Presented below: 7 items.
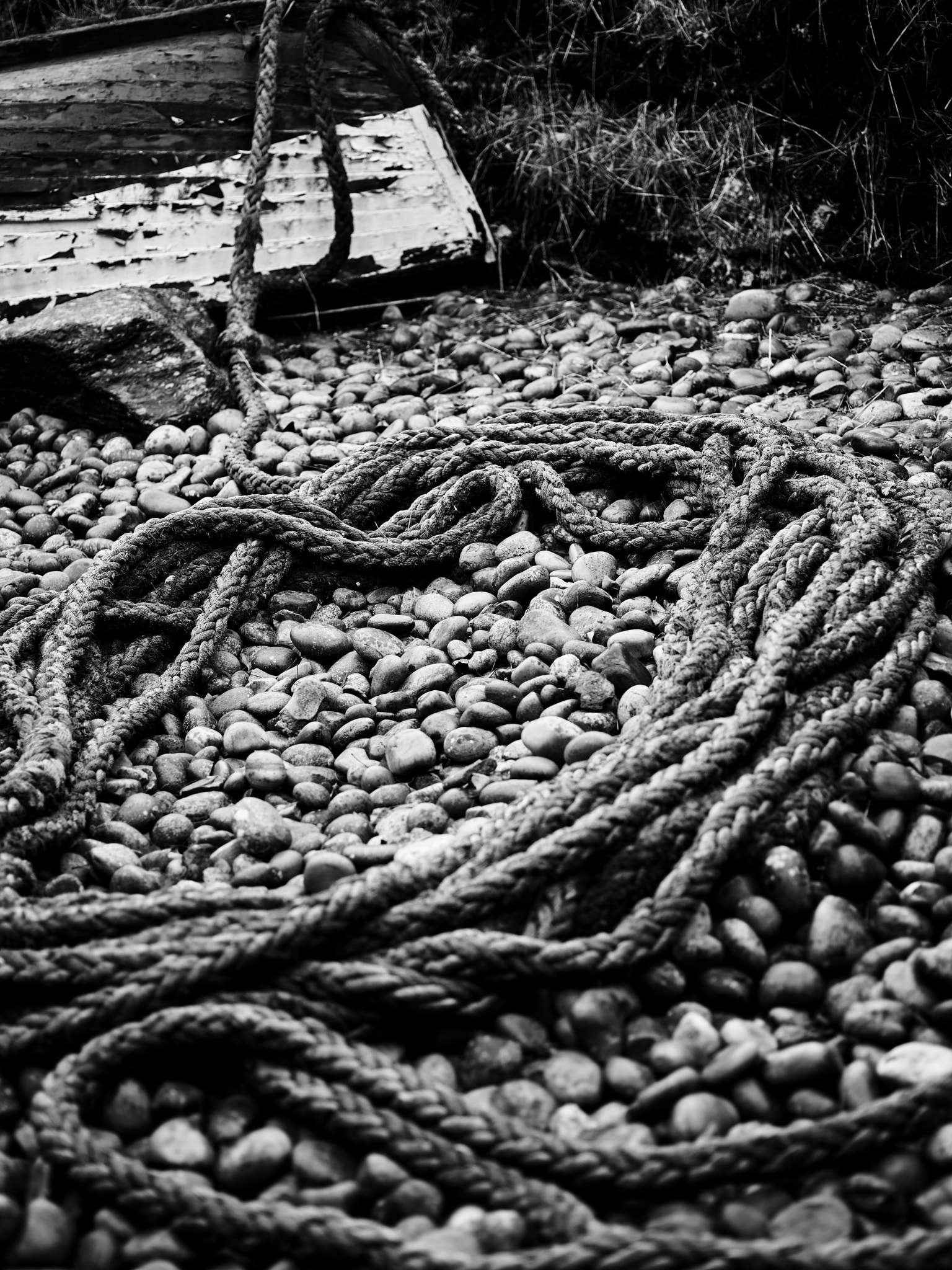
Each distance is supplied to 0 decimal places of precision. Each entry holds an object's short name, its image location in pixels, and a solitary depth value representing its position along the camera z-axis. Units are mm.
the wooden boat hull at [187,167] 3770
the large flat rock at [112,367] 3309
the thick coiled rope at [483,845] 1270
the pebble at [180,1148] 1344
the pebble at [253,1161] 1324
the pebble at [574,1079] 1407
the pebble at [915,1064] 1348
